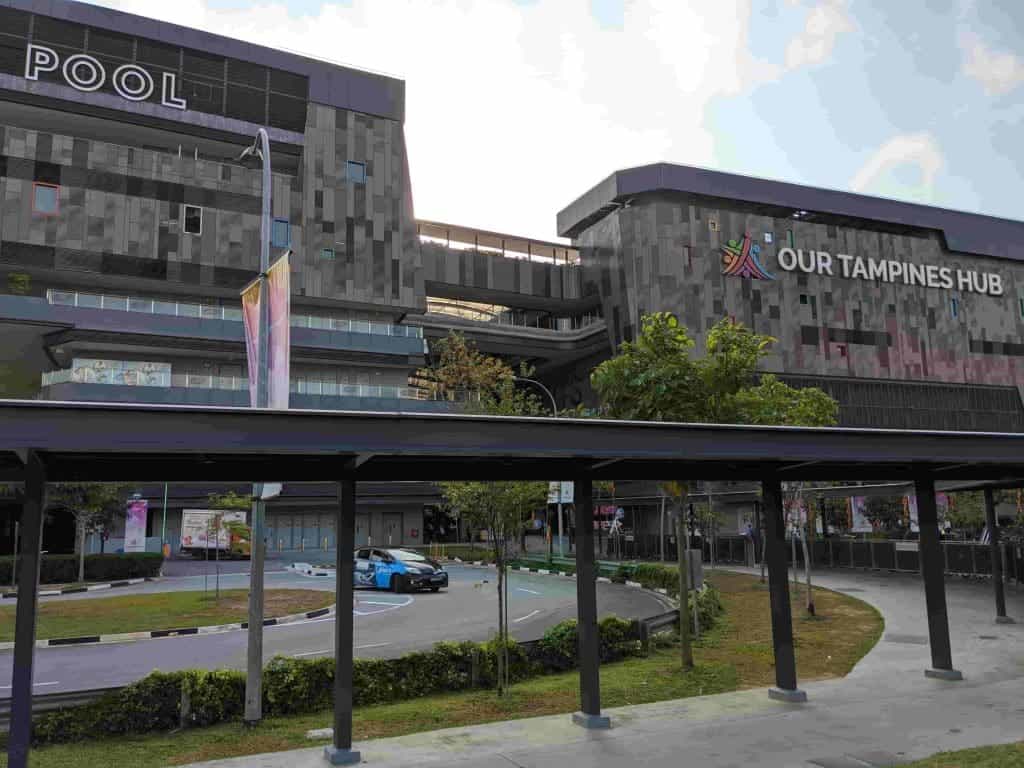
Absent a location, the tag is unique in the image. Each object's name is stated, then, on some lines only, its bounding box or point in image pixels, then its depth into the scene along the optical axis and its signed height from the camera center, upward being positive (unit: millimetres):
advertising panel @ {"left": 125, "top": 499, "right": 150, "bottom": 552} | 34781 -813
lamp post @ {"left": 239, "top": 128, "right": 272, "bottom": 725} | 12250 -1077
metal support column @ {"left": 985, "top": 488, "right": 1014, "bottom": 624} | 21648 -1734
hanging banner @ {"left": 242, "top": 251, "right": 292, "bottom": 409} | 12234 +2610
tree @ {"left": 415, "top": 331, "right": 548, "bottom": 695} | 14773 -34
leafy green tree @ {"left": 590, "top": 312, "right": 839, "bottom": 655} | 16219 +2382
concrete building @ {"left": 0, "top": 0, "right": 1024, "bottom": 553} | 49938 +17992
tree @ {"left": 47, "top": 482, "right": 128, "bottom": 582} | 36812 +248
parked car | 31859 -2652
